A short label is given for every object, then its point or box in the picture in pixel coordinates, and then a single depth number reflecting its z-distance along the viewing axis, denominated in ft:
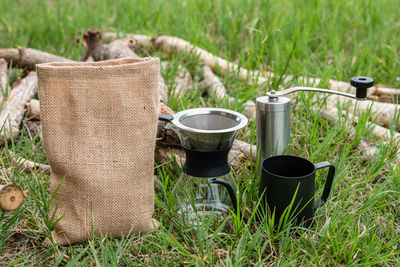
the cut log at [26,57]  9.90
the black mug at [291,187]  5.19
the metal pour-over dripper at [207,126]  5.18
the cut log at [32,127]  8.00
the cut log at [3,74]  9.03
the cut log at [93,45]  10.38
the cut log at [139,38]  11.18
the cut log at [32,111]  8.21
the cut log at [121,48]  9.69
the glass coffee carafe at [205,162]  5.27
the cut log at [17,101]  7.57
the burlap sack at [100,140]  5.11
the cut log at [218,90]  8.23
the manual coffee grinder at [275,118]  5.84
